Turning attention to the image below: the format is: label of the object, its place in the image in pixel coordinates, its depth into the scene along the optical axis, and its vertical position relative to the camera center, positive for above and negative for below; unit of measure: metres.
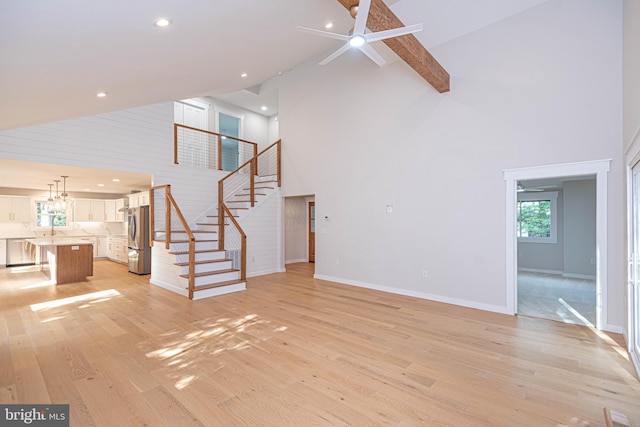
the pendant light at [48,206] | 9.60 +0.23
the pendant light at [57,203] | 7.72 +0.30
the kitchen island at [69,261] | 6.45 -1.08
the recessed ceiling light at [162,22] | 2.56 +1.70
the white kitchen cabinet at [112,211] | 10.58 +0.08
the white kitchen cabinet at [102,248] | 10.66 -1.28
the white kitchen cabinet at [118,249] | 9.52 -1.23
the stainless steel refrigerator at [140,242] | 7.52 -0.76
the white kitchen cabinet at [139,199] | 7.81 +0.38
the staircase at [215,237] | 5.62 -0.55
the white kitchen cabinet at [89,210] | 10.19 +0.11
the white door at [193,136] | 8.05 +2.18
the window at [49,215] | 9.58 -0.06
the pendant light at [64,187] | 7.02 +0.79
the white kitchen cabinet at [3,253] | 8.67 -1.17
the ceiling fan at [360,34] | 2.80 +1.80
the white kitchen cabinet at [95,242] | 10.53 -1.05
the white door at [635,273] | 2.90 -0.64
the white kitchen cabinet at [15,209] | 8.83 +0.14
